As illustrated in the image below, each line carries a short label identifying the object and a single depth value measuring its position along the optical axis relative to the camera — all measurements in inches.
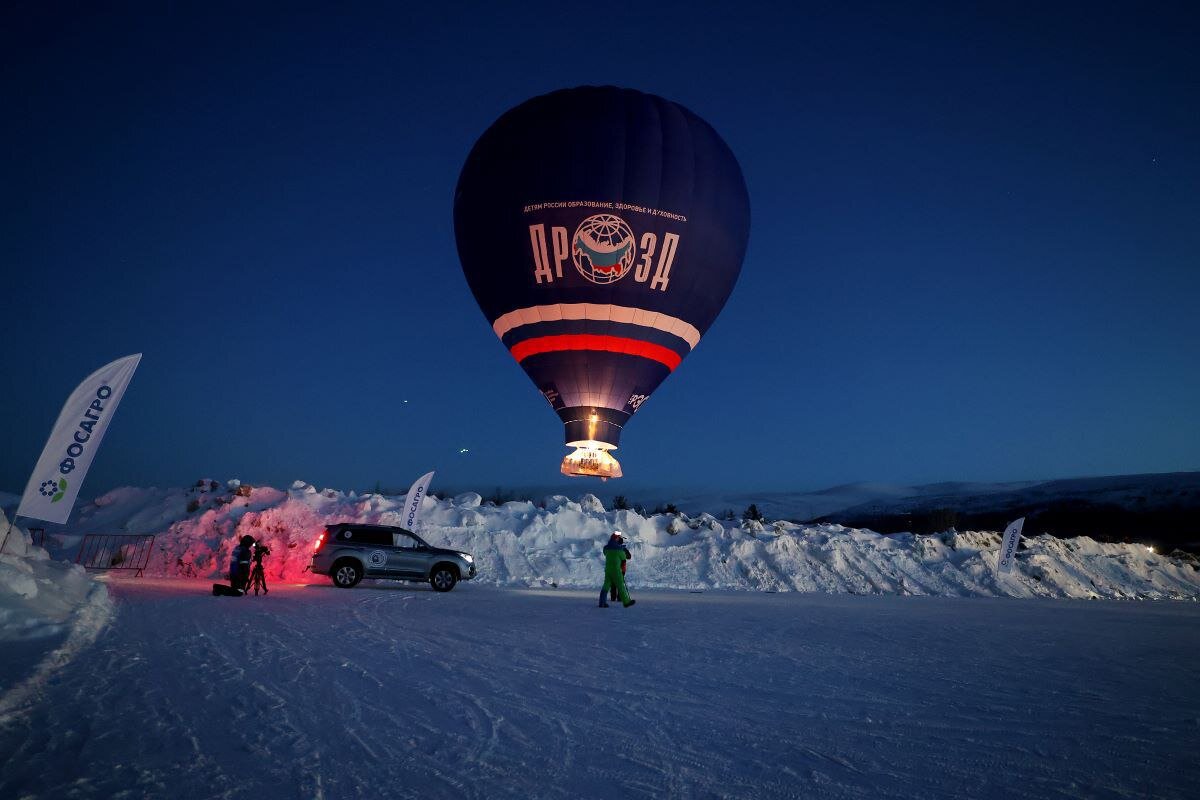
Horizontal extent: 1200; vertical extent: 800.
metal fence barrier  815.1
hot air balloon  855.7
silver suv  662.5
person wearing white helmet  537.0
